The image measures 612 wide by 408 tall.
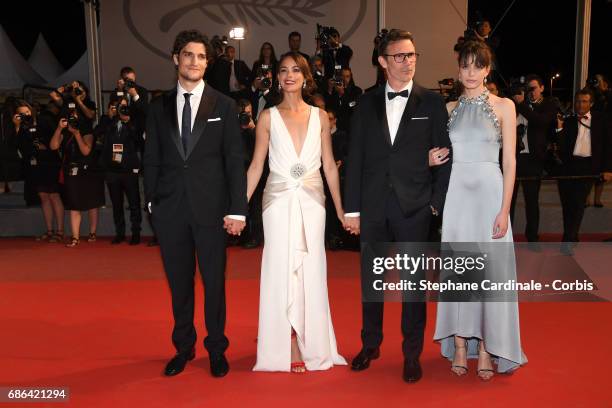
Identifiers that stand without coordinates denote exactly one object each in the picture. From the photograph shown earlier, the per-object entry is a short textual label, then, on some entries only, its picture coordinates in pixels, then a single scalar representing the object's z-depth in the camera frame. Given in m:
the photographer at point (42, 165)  8.50
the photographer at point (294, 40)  9.13
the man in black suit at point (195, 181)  3.74
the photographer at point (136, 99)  8.12
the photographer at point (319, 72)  8.01
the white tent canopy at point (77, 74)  13.81
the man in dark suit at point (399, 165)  3.66
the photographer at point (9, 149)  9.56
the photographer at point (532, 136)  7.38
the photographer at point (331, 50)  8.58
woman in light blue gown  3.65
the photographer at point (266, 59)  9.18
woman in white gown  3.85
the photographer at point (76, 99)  8.40
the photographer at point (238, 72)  9.45
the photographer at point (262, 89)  7.14
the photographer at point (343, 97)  7.94
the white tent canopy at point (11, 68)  13.83
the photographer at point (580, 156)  7.37
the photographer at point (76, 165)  8.20
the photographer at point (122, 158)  8.20
